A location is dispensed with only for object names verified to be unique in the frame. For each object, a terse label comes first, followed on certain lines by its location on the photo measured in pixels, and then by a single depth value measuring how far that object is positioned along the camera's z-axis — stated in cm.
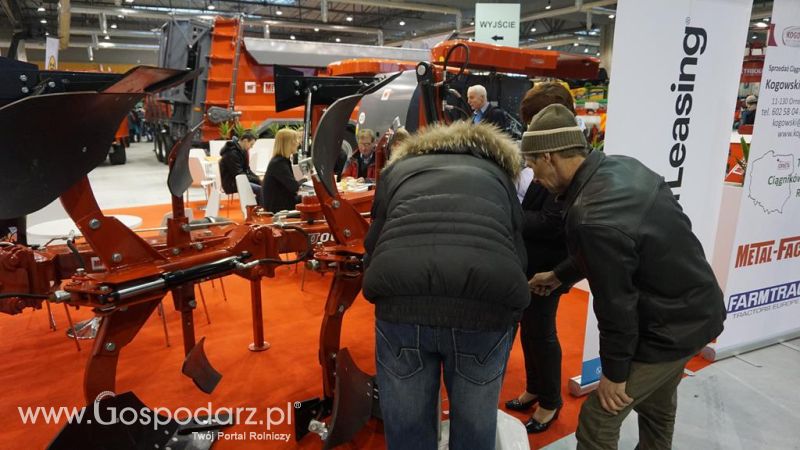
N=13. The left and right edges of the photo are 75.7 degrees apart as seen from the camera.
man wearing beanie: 135
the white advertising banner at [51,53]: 733
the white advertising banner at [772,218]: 282
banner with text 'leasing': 222
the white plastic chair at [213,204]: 475
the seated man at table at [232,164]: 528
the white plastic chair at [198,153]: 811
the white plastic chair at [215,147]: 858
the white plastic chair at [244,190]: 487
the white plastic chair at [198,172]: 753
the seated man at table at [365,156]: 481
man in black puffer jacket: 128
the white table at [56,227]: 319
